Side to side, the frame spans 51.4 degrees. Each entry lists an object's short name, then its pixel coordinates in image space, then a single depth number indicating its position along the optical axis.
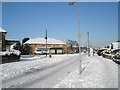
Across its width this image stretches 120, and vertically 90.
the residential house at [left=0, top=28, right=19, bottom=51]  32.00
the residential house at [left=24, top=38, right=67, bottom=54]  63.88
